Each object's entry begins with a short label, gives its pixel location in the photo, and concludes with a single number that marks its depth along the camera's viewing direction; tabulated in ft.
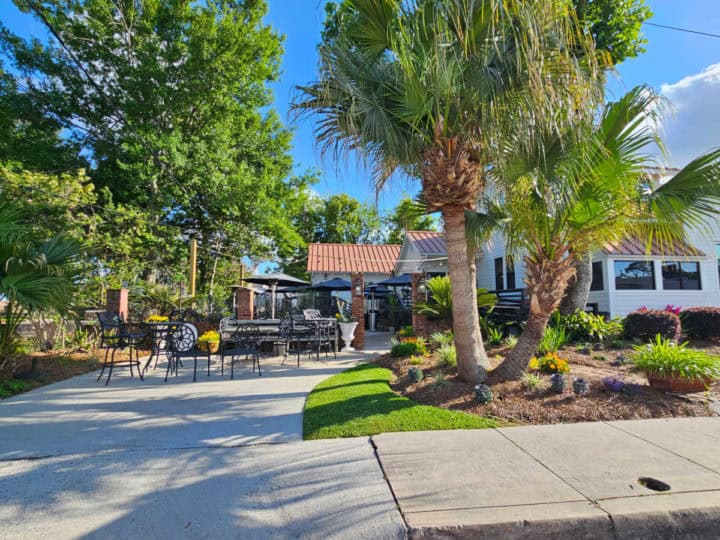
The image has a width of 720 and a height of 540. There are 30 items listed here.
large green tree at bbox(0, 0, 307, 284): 58.54
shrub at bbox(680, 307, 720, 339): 33.76
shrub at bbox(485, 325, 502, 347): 33.06
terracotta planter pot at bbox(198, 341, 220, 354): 36.65
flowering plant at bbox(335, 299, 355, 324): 41.24
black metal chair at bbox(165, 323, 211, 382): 25.11
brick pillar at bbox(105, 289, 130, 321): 36.32
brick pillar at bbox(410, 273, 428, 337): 38.99
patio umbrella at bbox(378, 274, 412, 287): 57.06
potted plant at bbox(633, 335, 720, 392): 17.81
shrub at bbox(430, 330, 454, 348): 31.01
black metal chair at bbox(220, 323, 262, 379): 25.66
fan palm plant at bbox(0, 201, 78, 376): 20.67
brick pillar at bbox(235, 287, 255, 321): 42.04
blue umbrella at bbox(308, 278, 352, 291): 50.88
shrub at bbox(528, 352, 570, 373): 21.75
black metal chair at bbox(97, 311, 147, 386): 24.37
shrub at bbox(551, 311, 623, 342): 33.91
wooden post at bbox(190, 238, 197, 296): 50.75
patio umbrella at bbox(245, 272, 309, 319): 44.06
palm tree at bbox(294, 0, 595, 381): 16.37
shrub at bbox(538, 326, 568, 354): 26.99
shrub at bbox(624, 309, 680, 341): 31.09
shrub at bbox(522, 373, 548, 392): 18.57
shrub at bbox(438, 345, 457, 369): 23.89
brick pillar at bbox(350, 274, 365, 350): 40.76
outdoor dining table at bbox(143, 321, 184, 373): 26.03
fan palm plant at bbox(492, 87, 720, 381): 17.40
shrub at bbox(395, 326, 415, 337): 38.24
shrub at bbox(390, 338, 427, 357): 29.19
